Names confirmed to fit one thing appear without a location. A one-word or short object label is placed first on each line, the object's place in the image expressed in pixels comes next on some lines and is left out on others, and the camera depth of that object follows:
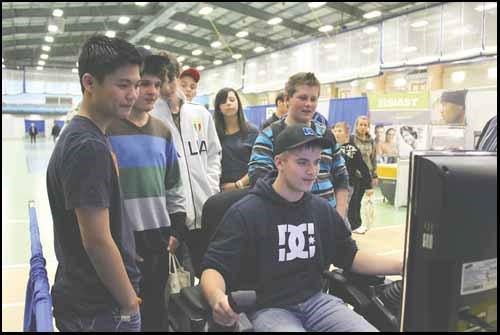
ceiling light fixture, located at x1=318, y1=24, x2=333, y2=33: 12.60
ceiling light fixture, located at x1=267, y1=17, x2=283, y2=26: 13.73
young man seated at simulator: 1.47
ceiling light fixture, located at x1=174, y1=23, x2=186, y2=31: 15.75
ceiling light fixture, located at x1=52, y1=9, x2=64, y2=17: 12.88
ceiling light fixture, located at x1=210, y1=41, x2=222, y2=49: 17.98
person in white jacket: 1.96
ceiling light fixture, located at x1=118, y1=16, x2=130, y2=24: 14.54
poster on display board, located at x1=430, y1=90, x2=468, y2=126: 6.82
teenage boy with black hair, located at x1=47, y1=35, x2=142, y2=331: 1.12
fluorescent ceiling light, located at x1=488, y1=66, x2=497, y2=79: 10.12
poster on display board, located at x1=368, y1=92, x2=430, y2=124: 7.38
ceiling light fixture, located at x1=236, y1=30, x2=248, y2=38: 15.56
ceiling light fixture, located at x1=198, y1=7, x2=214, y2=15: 12.71
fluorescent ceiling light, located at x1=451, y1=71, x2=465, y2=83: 11.50
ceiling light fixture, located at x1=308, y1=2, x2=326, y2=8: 11.44
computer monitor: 0.68
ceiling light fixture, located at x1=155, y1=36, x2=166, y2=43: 17.52
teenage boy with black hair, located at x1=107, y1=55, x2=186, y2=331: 1.63
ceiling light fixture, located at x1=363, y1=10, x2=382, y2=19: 11.32
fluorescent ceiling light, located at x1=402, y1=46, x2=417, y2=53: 10.02
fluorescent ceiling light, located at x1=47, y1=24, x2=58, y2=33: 14.52
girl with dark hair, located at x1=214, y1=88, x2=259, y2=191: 3.02
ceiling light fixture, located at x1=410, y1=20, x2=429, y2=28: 9.80
